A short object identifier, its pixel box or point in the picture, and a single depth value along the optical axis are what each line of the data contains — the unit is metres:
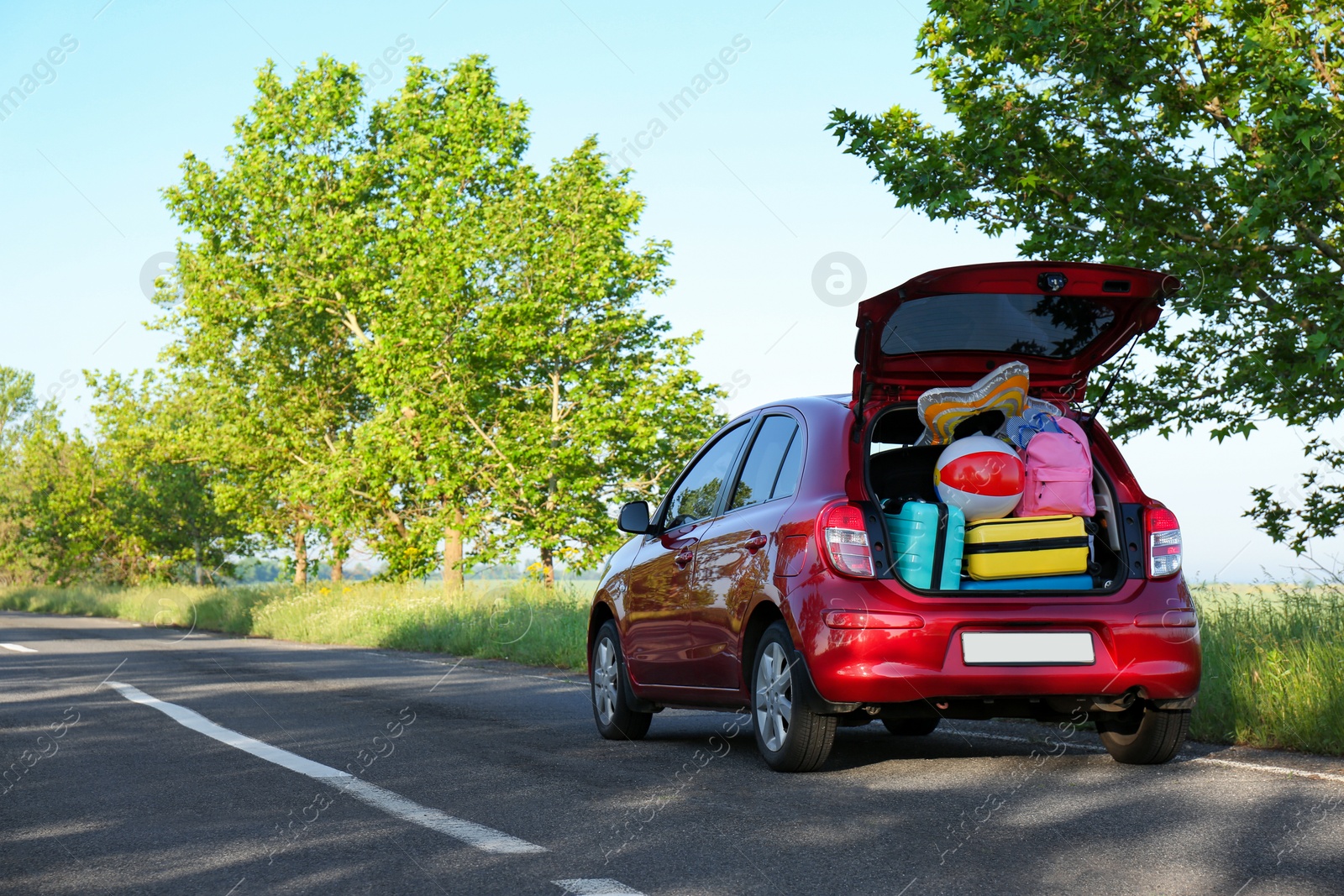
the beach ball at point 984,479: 6.25
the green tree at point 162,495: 52.62
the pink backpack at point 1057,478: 6.39
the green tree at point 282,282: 37.97
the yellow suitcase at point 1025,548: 6.11
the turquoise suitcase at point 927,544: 6.05
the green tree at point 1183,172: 11.81
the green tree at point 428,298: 30.97
